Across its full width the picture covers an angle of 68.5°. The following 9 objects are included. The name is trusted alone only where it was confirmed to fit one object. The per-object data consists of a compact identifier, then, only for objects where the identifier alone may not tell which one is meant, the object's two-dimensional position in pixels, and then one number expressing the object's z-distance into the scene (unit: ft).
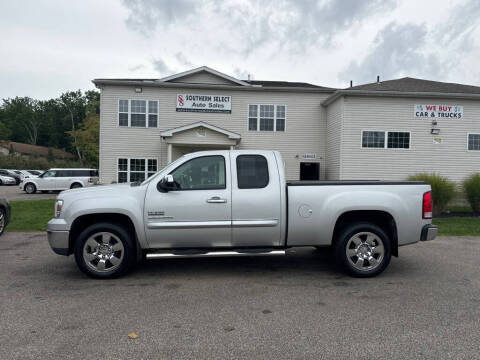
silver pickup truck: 16.84
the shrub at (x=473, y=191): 45.13
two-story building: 58.59
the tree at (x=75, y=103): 266.57
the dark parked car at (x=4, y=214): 27.96
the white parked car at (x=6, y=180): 107.86
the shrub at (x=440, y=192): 43.60
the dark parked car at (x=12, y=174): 113.51
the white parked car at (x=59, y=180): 73.41
